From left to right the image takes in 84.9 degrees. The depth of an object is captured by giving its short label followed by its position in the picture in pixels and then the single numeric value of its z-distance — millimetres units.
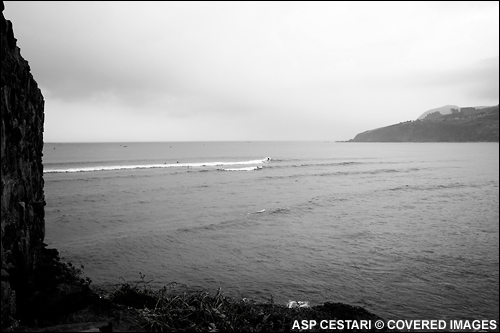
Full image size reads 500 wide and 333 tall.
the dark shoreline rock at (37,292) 5469
